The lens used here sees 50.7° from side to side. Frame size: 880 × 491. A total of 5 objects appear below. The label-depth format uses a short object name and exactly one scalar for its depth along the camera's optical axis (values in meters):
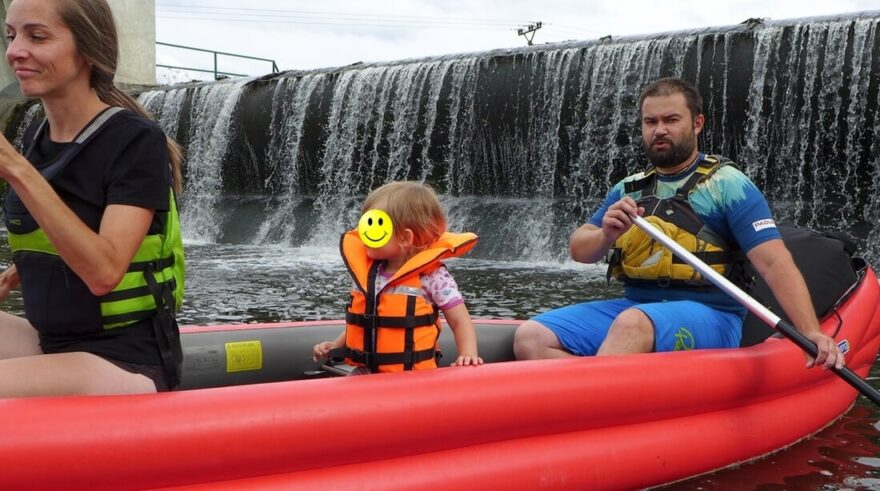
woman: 1.99
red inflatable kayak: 2.03
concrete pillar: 21.62
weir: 9.52
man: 3.02
